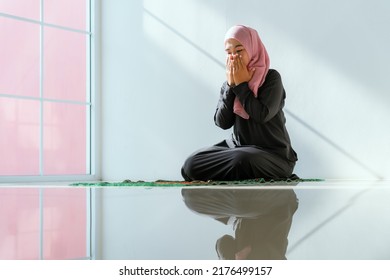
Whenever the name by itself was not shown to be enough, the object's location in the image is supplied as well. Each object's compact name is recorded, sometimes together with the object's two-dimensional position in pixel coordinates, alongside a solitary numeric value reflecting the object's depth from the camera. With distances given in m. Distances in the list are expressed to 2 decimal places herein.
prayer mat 3.00
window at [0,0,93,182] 5.81
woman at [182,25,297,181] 3.23
